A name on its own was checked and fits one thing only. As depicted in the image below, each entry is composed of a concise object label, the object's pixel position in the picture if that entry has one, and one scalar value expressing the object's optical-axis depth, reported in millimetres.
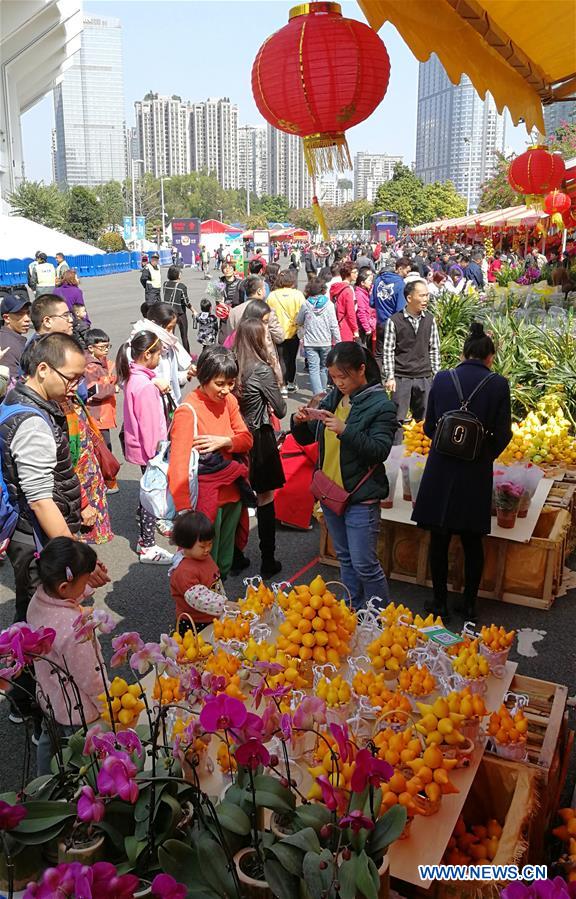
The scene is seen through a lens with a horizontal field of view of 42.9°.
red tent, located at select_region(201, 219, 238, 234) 58219
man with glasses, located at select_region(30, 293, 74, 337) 5207
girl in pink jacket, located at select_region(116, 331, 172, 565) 4941
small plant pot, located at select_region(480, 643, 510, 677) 2779
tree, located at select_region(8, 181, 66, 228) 55938
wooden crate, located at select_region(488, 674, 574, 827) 2516
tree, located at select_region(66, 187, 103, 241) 62562
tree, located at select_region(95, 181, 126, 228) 80375
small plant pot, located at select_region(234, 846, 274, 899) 1479
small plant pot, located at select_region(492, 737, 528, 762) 2457
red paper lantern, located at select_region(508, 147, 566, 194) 10898
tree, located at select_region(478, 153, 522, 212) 42781
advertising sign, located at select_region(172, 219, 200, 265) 52438
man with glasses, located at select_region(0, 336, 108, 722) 3098
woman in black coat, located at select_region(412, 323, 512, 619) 4066
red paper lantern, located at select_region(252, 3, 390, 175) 3674
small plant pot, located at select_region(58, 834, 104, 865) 1514
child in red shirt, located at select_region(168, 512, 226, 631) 3445
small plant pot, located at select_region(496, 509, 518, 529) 4621
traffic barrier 27594
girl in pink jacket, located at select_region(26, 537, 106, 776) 2543
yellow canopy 3715
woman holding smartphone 3646
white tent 27375
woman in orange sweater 3957
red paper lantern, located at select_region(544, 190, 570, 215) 13656
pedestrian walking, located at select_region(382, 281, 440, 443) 6527
